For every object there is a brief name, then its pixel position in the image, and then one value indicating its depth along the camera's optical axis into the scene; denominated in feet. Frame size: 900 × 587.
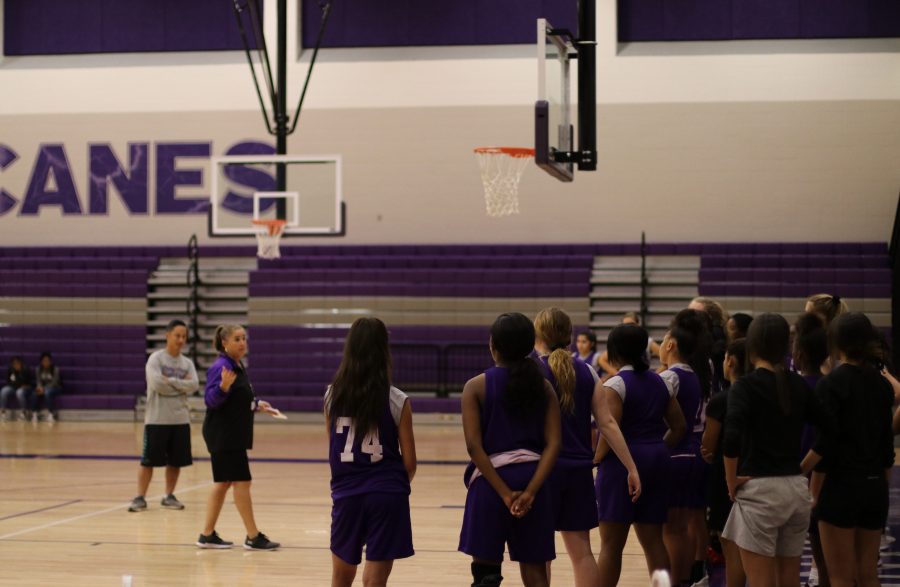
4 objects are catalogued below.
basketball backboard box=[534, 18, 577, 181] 29.35
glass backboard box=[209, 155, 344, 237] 47.37
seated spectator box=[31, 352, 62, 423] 61.98
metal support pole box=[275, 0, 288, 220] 50.37
